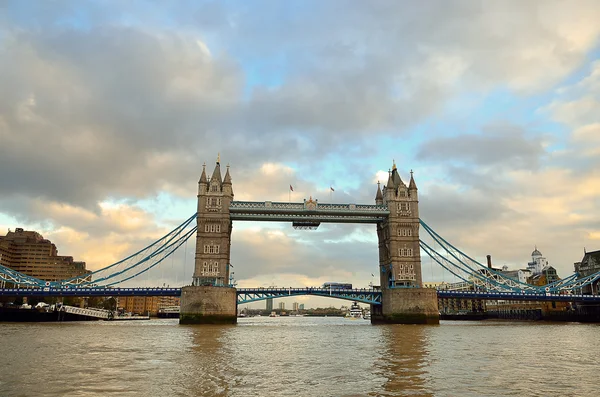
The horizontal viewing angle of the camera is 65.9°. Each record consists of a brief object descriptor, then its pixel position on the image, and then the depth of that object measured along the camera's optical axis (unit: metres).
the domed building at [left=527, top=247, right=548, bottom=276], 148.75
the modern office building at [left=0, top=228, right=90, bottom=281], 162.50
